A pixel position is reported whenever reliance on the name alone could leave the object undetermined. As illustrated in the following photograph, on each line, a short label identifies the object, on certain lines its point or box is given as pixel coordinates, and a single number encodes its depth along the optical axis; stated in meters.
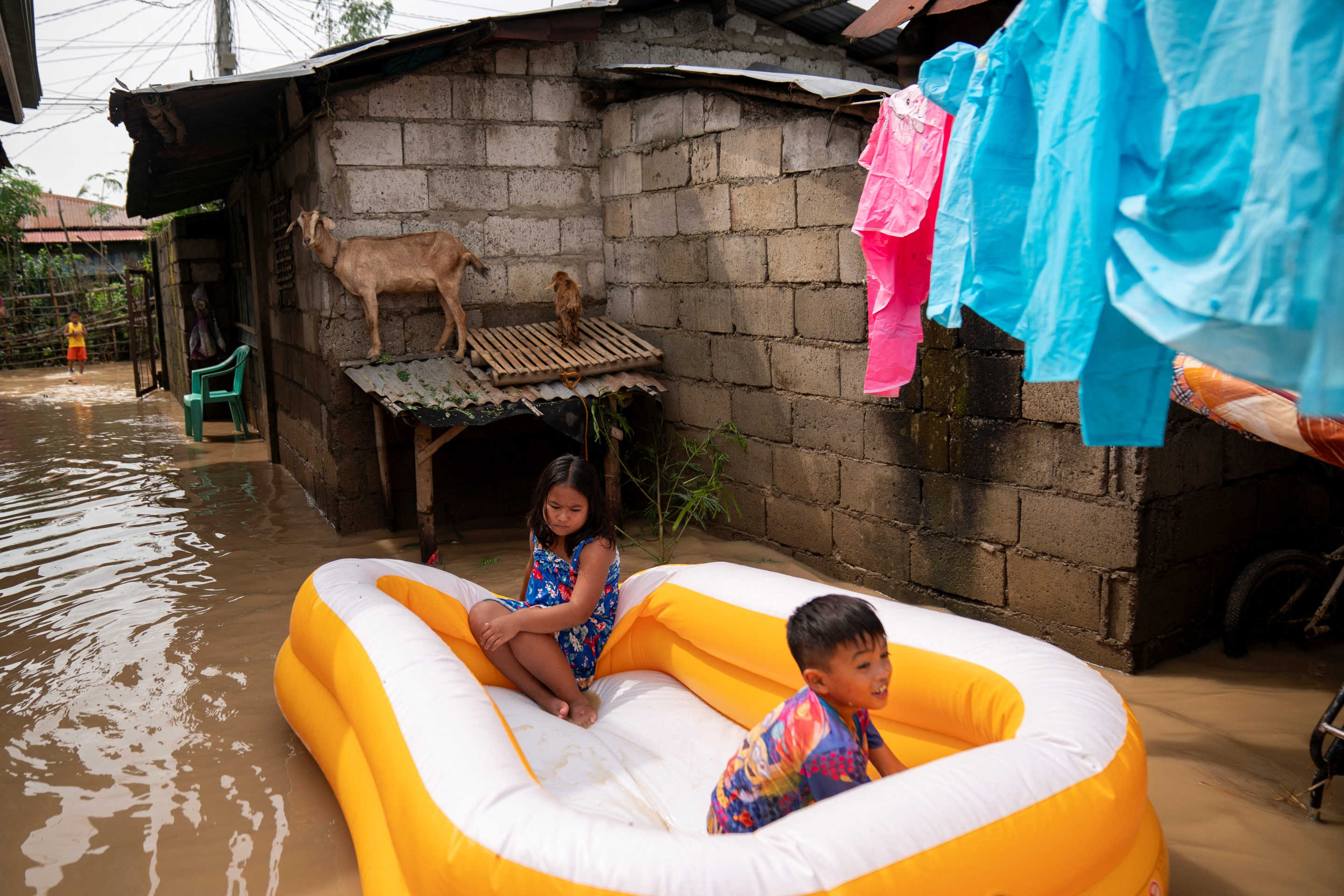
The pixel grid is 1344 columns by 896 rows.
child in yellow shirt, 18.02
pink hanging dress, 3.33
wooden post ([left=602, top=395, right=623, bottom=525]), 6.15
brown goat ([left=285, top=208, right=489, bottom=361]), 6.00
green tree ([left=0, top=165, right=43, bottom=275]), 20.66
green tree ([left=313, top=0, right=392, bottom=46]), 22.20
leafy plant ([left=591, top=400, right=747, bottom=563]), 5.55
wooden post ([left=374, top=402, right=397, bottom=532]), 6.20
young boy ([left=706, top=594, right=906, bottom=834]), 2.07
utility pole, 13.98
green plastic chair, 10.88
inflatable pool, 1.86
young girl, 3.28
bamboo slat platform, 5.94
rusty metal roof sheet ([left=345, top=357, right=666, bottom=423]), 5.64
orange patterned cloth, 2.49
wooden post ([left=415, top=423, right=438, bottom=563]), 5.73
